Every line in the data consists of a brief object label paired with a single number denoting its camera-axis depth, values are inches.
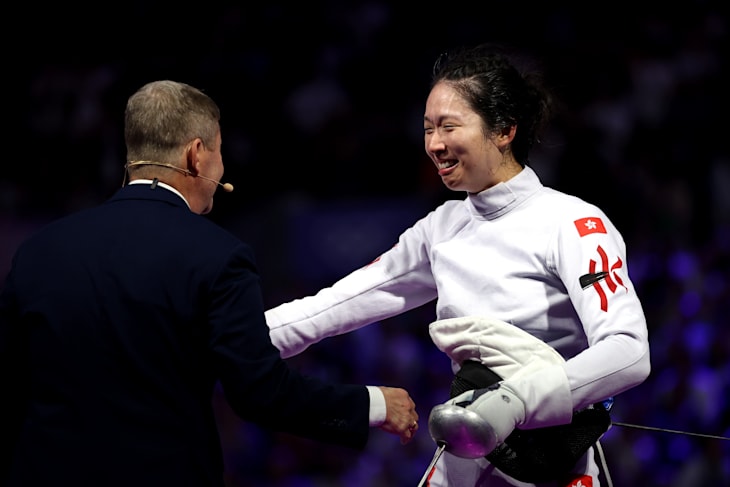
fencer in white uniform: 242.3
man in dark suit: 239.7
